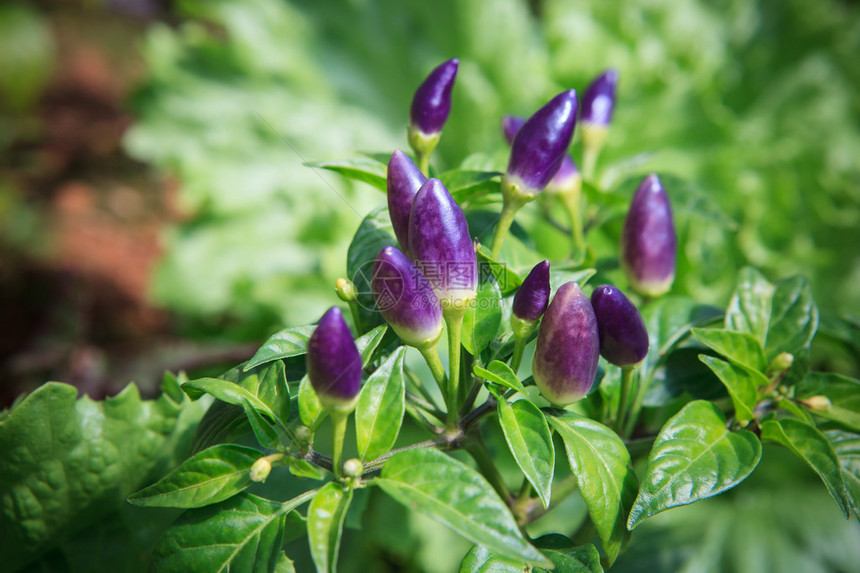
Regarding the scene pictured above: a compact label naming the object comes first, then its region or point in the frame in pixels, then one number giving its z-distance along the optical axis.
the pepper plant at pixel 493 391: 0.32
